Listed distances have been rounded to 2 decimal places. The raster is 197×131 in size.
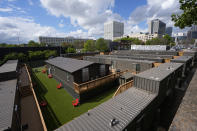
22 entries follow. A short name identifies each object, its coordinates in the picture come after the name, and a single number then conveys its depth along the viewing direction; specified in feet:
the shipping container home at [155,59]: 71.18
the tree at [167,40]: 241.76
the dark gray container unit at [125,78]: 44.77
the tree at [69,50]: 143.83
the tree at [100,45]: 196.95
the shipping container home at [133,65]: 59.41
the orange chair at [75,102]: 34.01
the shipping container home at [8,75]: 39.70
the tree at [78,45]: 305.32
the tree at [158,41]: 237.86
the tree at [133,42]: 268.41
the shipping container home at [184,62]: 54.10
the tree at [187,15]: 29.89
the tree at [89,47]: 188.53
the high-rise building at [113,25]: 651.25
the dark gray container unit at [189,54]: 83.08
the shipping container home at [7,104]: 16.63
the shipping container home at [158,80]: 26.66
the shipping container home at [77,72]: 40.96
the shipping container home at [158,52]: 98.84
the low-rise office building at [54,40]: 452.76
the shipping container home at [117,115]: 16.02
